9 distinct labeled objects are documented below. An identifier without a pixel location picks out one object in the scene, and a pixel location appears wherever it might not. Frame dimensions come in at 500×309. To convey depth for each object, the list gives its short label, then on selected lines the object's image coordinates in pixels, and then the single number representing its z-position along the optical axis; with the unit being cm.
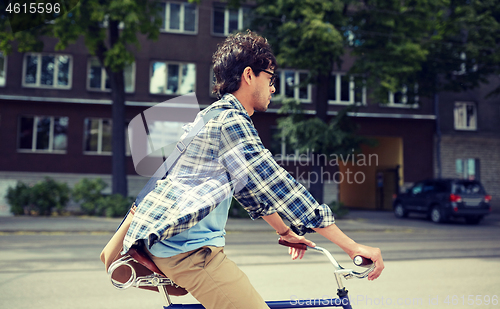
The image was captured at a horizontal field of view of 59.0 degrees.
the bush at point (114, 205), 1520
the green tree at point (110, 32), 1364
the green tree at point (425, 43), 1480
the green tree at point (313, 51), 1415
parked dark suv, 1627
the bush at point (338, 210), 1708
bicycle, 164
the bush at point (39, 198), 1611
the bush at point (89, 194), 1623
